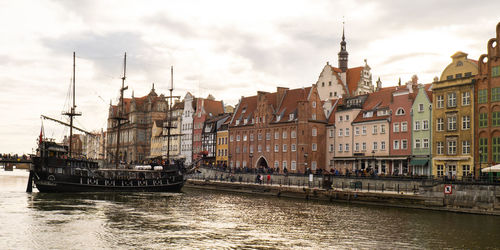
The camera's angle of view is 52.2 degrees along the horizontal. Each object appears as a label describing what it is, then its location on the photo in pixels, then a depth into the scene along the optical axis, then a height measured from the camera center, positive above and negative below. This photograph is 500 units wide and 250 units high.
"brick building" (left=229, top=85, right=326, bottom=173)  85.38 +4.45
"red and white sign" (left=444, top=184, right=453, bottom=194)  47.25 -2.78
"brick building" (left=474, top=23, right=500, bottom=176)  56.06 +5.69
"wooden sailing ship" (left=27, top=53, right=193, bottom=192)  63.28 -2.99
